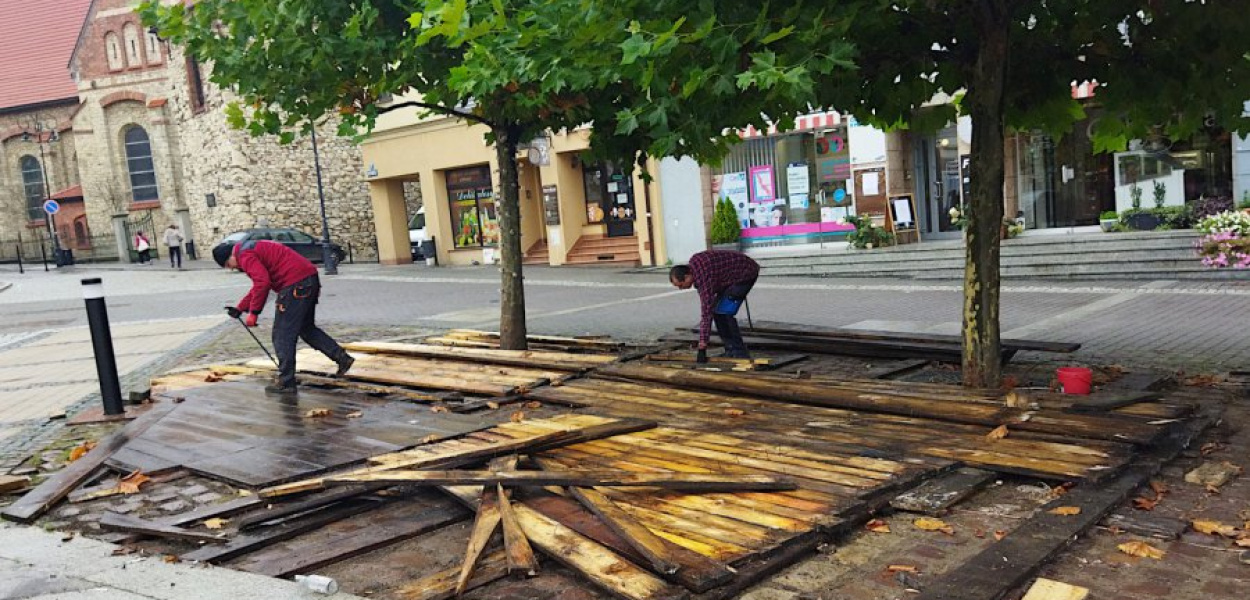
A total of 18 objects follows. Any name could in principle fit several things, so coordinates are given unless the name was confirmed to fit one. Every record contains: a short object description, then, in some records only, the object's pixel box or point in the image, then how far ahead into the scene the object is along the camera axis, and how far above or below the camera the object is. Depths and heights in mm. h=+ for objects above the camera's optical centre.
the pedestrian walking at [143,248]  42906 +63
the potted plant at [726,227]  23516 -787
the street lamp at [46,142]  51562 +5937
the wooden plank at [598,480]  5160 -1426
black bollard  8688 -824
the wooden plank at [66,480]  5867 -1416
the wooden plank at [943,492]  4883 -1596
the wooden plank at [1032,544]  3881 -1610
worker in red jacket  9141 -461
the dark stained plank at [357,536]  4641 -1507
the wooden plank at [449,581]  4129 -1521
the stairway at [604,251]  26078 -1213
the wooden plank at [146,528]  5047 -1440
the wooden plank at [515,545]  4309 -1465
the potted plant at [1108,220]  18875 -1193
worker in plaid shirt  9141 -840
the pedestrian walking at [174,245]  37303 +35
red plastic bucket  7109 -1557
